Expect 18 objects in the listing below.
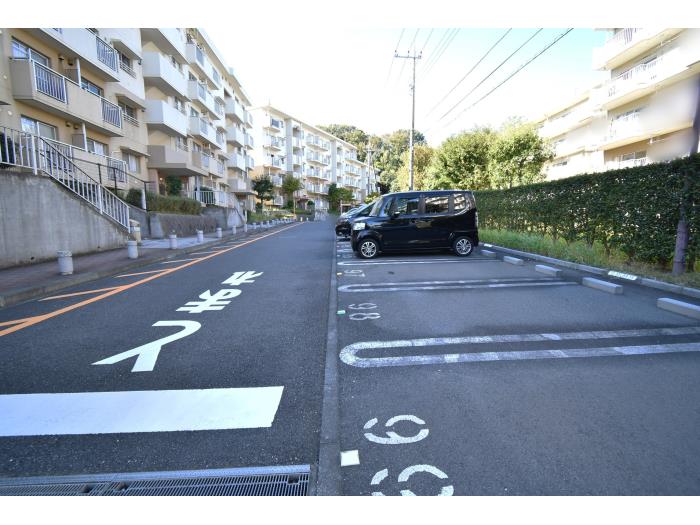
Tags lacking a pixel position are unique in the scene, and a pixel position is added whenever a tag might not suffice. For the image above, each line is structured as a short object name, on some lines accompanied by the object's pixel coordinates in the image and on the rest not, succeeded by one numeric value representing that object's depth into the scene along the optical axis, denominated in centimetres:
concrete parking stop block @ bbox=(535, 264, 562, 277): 731
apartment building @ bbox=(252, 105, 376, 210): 4866
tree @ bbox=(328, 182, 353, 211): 6612
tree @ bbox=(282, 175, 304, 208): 4794
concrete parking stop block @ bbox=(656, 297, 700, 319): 457
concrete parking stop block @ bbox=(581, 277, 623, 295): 579
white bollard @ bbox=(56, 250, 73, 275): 732
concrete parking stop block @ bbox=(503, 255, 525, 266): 883
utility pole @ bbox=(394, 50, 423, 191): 2400
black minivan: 1015
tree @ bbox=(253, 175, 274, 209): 4062
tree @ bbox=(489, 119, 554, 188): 2088
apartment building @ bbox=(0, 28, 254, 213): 1225
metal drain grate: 185
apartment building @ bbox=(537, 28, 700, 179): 1719
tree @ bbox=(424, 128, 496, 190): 2247
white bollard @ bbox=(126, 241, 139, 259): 955
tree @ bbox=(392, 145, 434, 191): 3462
